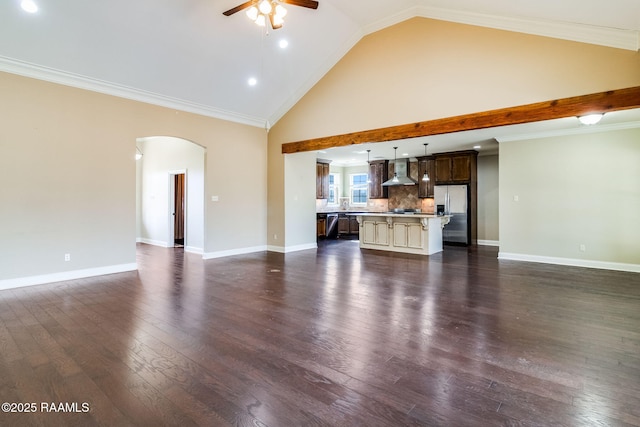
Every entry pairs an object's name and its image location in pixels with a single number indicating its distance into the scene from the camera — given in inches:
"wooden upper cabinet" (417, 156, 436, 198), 375.9
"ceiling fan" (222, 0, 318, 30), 141.7
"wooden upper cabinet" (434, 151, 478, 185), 344.5
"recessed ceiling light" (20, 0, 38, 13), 148.5
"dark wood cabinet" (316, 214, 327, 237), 413.7
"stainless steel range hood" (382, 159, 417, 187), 374.6
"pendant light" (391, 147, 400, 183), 348.5
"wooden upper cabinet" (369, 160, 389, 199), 419.5
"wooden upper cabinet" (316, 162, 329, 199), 421.1
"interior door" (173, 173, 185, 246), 343.3
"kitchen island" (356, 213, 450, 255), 292.2
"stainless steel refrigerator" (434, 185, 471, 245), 346.9
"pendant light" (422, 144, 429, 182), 373.6
